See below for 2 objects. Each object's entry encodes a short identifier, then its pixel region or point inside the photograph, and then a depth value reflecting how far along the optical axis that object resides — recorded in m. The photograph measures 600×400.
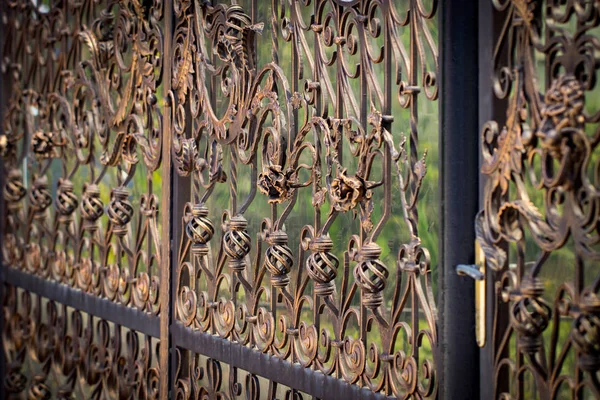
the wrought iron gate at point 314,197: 3.69
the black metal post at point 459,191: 3.84
